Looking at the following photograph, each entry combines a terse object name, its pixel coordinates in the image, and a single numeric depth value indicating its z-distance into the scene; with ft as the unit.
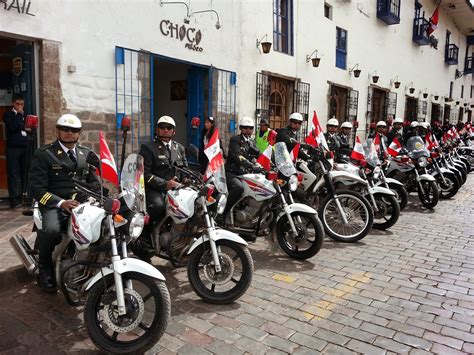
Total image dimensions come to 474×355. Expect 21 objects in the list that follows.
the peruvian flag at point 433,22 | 62.13
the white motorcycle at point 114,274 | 8.73
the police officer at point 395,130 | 28.89
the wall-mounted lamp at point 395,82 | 55.26
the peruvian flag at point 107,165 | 9.19
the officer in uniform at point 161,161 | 13.05
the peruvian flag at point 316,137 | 18.53
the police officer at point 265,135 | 26.30
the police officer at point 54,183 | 10.52
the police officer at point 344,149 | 22.82
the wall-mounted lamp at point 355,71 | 44.88
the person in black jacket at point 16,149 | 19.02
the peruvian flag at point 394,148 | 24.43
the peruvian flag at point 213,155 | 12.06
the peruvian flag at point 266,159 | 15.69
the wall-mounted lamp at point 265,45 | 30.96
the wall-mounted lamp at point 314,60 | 37.11
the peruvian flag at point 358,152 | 19.94
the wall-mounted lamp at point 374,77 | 49.16
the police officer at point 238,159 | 15.70
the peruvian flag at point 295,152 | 16.79
